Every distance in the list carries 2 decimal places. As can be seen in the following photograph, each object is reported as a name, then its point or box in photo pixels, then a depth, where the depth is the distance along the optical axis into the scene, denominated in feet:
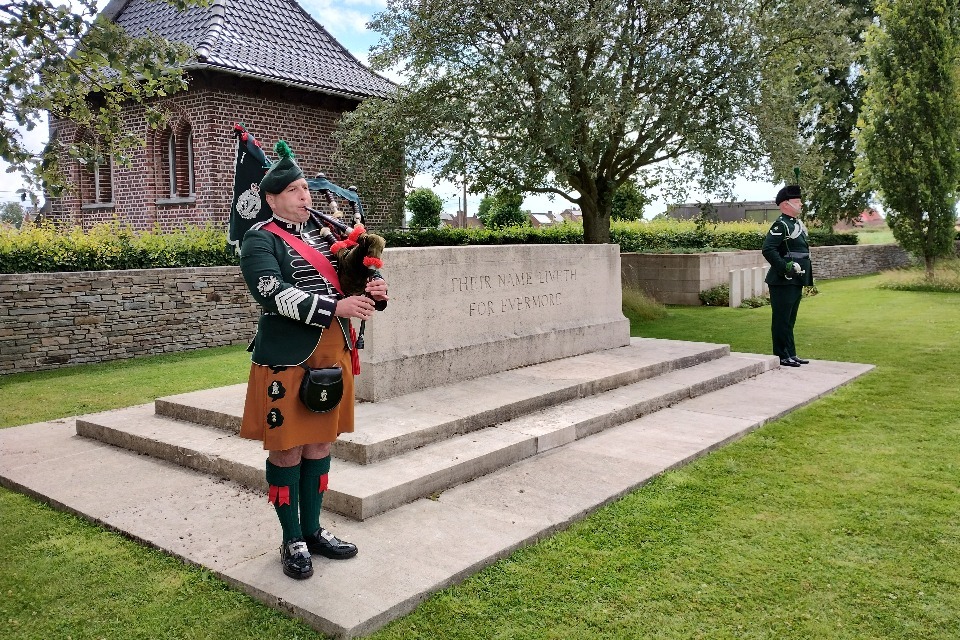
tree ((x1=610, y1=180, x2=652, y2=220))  99.62
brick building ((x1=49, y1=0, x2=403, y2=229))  51.98
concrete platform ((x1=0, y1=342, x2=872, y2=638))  11.98
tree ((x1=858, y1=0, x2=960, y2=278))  65.31
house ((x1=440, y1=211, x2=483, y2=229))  146.14
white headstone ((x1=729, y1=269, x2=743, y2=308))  55.01
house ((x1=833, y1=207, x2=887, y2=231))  112.37
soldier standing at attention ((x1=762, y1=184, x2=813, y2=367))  31.04
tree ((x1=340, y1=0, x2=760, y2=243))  41.63
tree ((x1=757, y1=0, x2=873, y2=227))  43.70
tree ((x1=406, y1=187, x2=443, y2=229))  72.64
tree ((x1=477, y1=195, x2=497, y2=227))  86.46
